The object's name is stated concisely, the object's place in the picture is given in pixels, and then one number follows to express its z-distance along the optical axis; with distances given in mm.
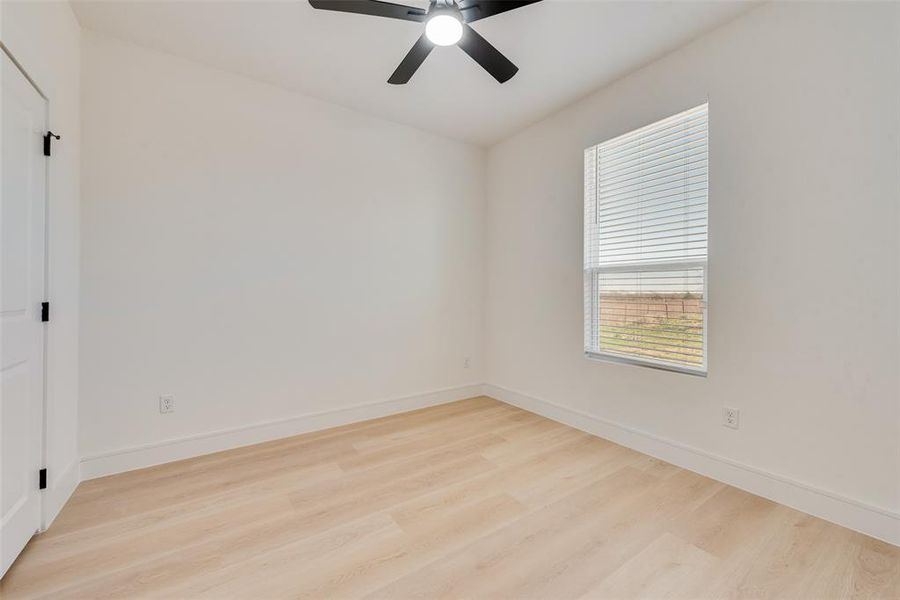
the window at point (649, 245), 2344
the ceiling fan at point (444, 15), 1657
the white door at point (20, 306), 1450
